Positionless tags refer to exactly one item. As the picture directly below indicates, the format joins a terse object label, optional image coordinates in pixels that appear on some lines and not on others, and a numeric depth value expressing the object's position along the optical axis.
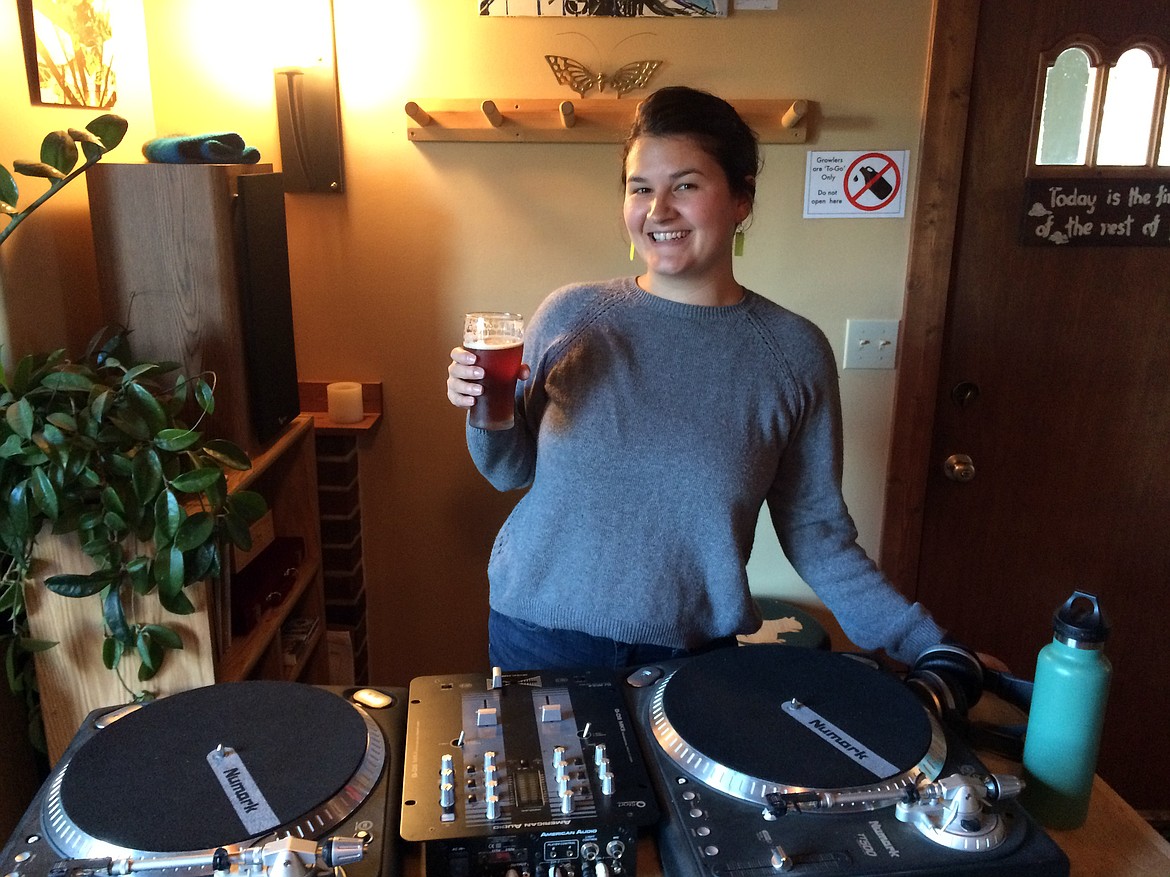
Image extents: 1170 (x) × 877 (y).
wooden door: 2.06
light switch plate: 2.20
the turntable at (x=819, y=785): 0.76
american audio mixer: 0.77
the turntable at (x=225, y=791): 0.71
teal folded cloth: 1.50
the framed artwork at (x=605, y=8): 1.99
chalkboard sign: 2.11
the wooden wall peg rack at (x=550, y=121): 2.01
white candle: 2.12
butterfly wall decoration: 2.02
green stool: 2.10
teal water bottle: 0.87
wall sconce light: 2.01
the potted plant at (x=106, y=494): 1.20
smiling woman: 1.28
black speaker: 1.56
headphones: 0.99
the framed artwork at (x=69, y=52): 1.41
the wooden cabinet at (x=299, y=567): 1.70
